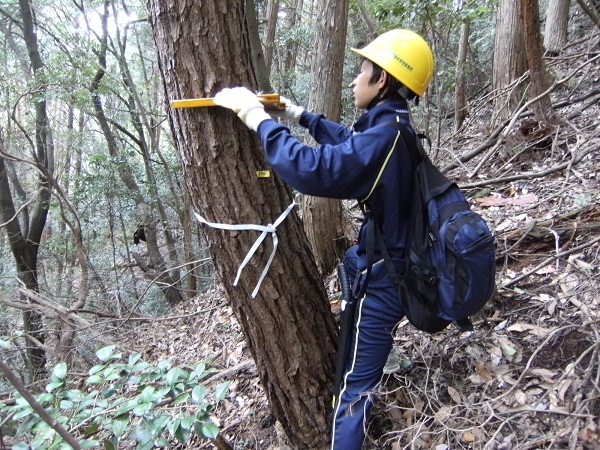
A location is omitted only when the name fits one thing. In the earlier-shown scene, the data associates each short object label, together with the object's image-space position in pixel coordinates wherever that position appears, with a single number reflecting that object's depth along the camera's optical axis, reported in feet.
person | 6.70
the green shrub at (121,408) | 6.33
